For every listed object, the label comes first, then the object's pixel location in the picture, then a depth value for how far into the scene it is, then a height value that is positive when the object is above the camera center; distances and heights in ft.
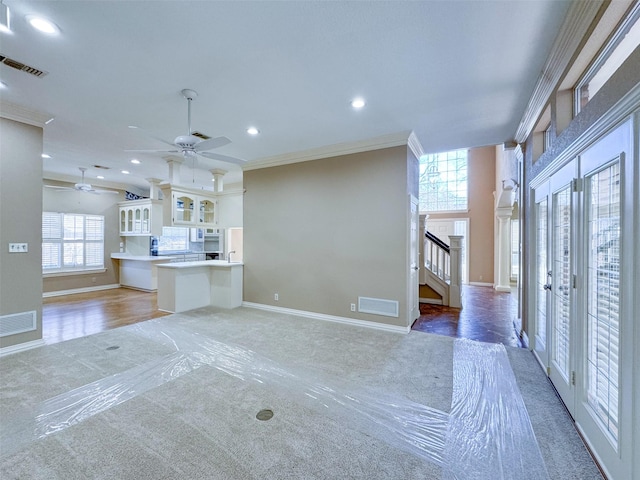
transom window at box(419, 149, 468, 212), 29.09 +6.17
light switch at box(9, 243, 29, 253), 10.79 -0.36
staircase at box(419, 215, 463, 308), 18.51 -1.94
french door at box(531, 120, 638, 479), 4.61 -1.11
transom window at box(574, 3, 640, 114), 5.11 +3.99
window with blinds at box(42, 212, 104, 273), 22.00 -0.31
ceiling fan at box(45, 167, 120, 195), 20.35 +3.92
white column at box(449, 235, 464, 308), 18.42 -2.12
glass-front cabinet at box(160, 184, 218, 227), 18.15 +2.22
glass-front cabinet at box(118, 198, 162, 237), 23.47 +1.89
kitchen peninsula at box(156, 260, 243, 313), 16.65 -2.91
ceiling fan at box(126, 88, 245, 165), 9.50 +3.36
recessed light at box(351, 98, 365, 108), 10.02 +5.01
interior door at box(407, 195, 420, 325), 13.74 -1.16
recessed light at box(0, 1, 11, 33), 4.93 +4.02
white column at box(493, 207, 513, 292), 24.54 -0.97
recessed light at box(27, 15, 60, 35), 6.37 +5.01
